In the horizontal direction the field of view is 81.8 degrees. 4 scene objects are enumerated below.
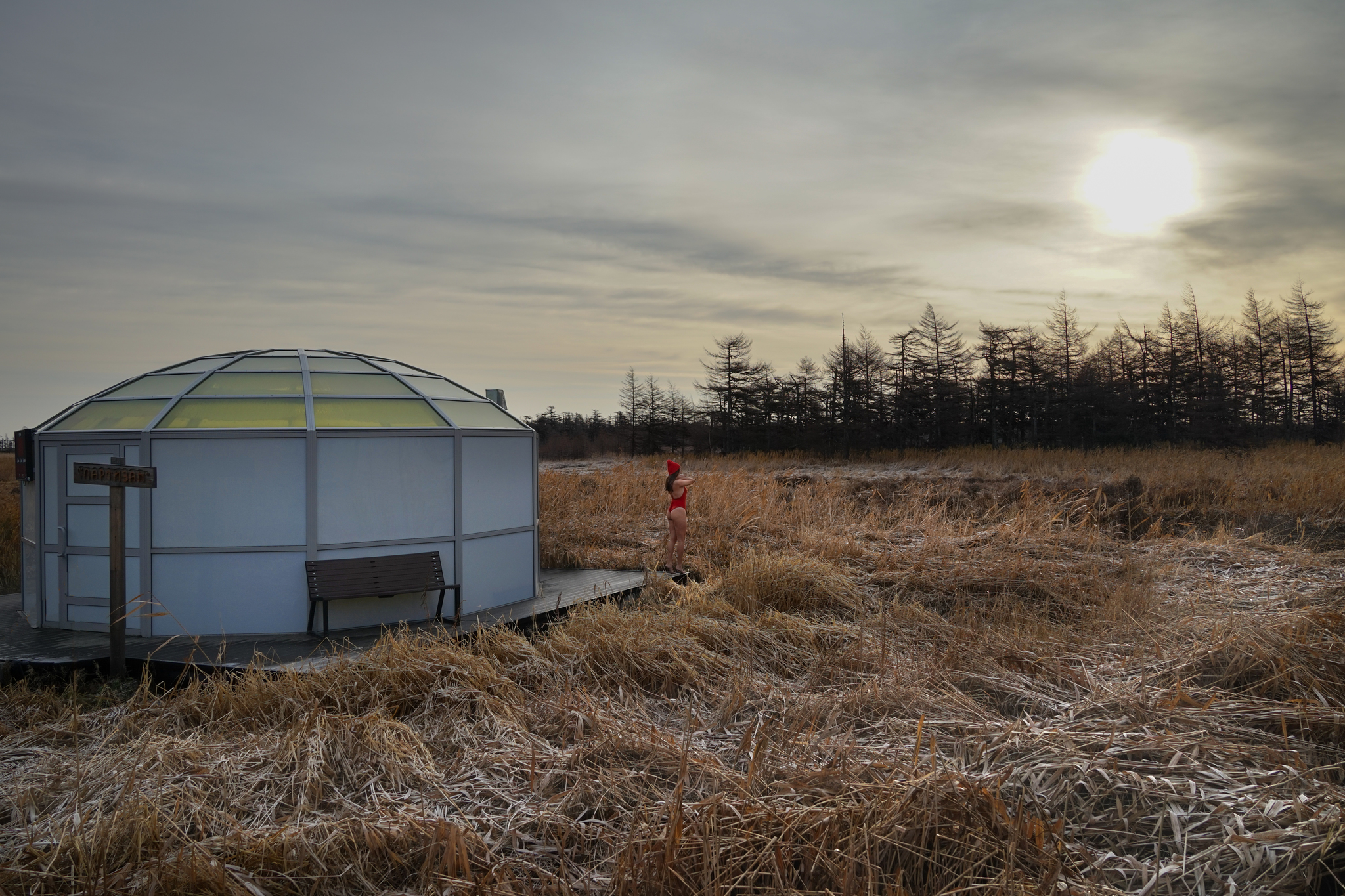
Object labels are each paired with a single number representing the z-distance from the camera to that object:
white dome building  7.02
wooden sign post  5.98
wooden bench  6.91
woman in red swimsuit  9.50
